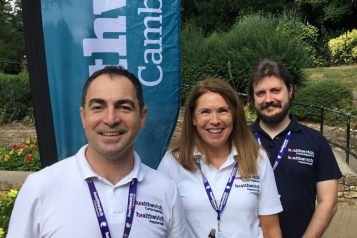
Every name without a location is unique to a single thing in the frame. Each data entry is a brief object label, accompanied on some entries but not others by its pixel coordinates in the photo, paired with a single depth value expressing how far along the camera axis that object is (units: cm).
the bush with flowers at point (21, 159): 573
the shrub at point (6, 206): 334
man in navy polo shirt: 259
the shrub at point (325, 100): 970
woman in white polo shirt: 217
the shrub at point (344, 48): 1775
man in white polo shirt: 159
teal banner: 257
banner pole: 243
